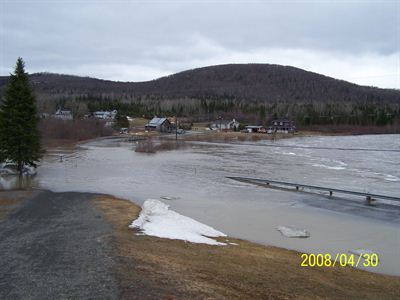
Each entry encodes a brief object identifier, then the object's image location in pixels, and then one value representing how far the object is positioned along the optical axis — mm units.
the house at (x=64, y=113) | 124250
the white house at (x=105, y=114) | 134975
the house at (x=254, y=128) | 125188
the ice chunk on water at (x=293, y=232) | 17156
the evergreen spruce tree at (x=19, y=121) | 29562
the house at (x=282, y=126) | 125825
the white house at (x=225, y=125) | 129800
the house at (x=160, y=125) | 119250
